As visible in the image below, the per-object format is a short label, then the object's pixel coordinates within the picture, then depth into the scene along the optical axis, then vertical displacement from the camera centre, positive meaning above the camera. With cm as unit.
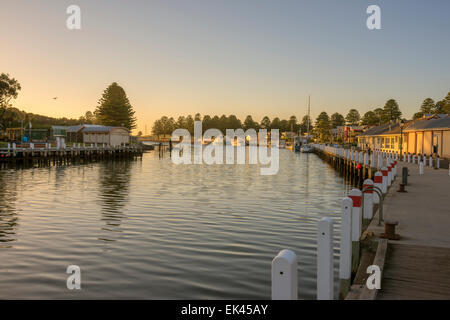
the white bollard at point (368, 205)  1194 -189
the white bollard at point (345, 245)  743 -195
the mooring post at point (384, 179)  1713 -162
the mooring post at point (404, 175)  1920 -164
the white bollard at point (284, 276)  421 -142
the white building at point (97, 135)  9225 +162
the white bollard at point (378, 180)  1514 -147
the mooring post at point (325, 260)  570 -170
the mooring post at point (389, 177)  2052 -185
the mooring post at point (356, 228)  865 -187
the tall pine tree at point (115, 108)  12950 +1077
